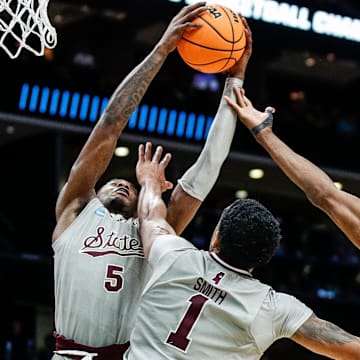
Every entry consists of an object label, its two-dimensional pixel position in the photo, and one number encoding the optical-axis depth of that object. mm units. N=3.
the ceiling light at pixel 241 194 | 16928
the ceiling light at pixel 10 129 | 13982
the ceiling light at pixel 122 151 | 14516
